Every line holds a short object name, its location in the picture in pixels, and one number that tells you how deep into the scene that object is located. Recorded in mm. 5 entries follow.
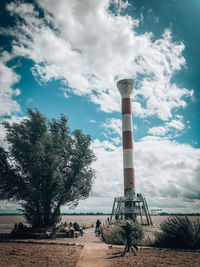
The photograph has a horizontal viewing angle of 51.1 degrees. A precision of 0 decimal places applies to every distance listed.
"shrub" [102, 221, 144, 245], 15320
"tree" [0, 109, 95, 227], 19766
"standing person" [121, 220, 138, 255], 11741
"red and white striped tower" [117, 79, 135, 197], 36875
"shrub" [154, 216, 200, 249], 12672
